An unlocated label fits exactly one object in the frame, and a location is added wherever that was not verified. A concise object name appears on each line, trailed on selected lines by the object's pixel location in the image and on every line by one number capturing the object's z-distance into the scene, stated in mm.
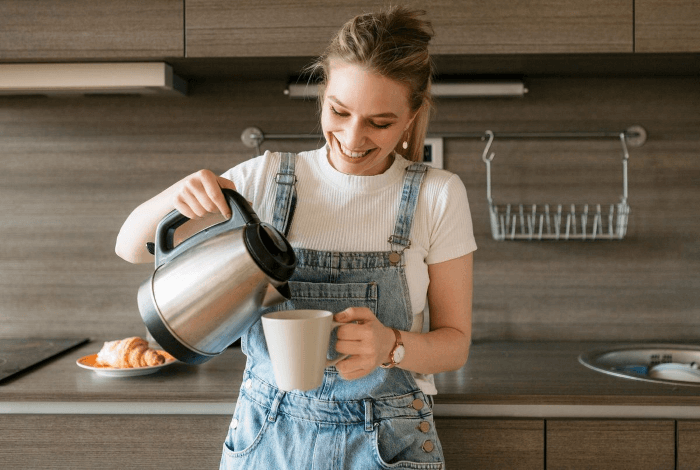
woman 1024
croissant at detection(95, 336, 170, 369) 1441
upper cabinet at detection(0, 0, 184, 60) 1487
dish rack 1742
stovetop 1483
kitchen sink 1564
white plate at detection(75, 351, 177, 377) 1417
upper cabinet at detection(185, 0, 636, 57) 1455
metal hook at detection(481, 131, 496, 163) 1771
